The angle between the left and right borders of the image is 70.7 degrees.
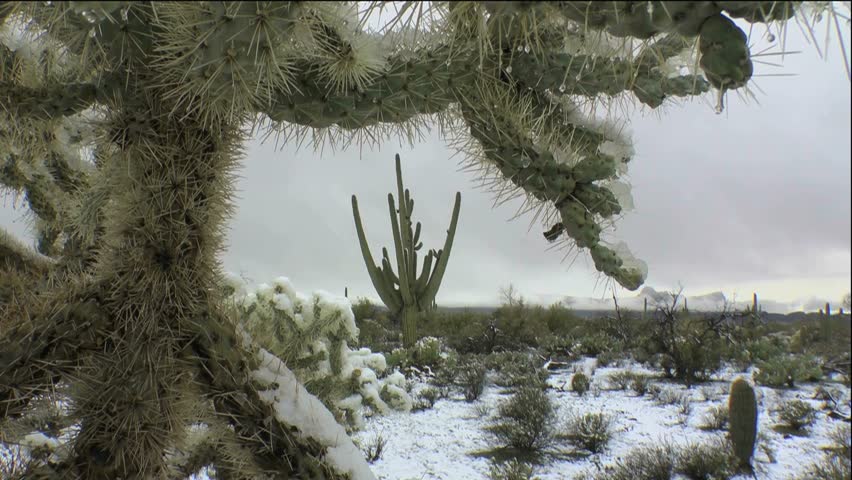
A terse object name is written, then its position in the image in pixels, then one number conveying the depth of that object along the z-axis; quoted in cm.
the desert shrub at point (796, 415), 663
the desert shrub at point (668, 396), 760
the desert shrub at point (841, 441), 527
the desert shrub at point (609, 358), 1049
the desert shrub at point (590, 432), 572
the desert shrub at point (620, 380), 845
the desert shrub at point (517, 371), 801
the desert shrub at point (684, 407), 706
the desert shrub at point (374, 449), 495
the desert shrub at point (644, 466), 478
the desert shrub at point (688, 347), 909
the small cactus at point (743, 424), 535
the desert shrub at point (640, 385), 808
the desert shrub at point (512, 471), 432
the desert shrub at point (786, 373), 873
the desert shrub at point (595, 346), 1158
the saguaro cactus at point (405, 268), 721
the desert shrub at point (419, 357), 852
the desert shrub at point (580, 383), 801
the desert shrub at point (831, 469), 460
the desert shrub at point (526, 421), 571
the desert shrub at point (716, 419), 666
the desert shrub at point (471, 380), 763
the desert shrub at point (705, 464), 502
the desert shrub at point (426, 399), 689
